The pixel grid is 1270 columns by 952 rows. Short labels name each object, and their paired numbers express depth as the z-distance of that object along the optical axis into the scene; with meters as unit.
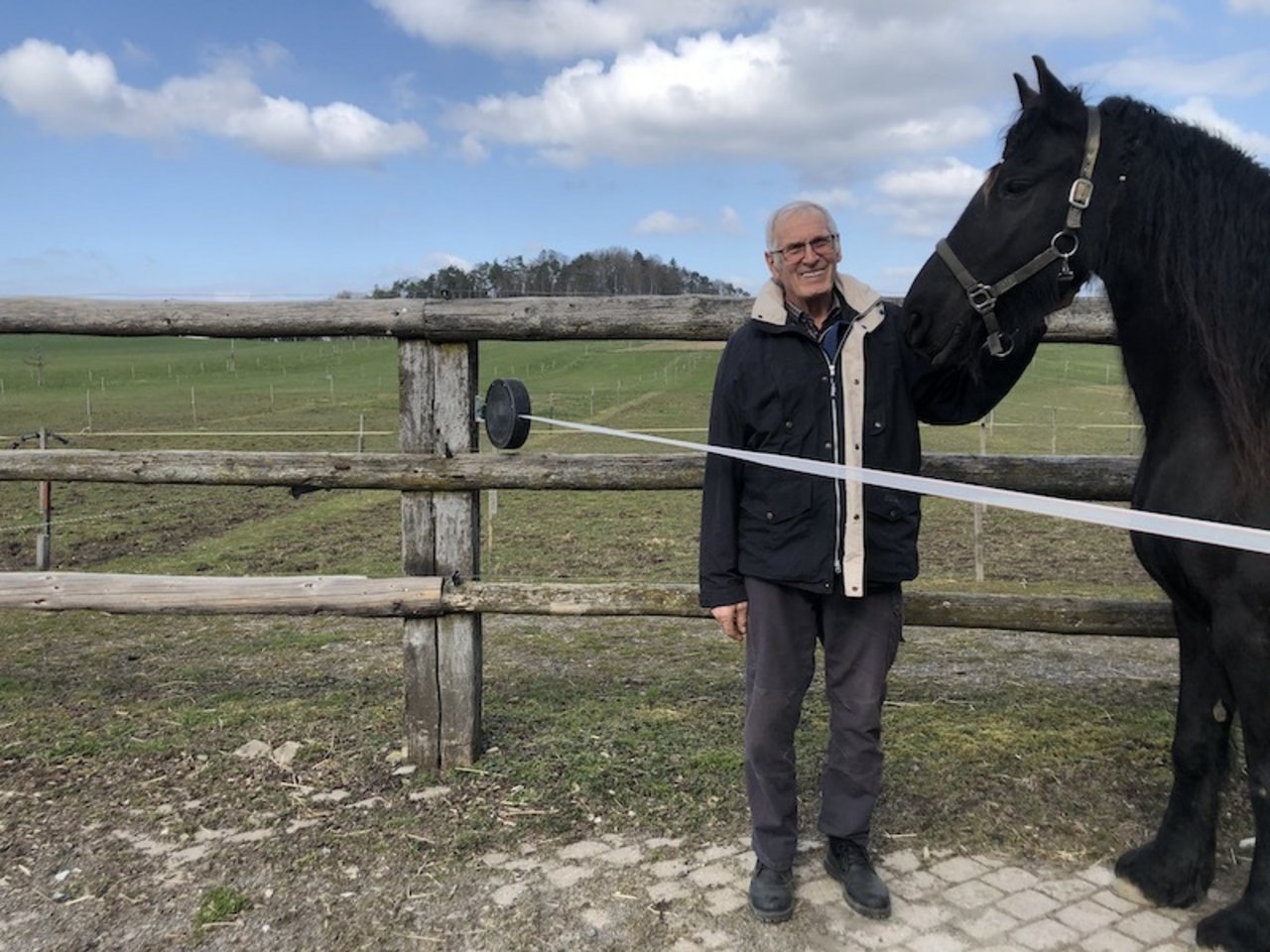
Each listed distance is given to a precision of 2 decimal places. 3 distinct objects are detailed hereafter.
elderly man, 2.59
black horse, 2.32
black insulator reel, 3.32
